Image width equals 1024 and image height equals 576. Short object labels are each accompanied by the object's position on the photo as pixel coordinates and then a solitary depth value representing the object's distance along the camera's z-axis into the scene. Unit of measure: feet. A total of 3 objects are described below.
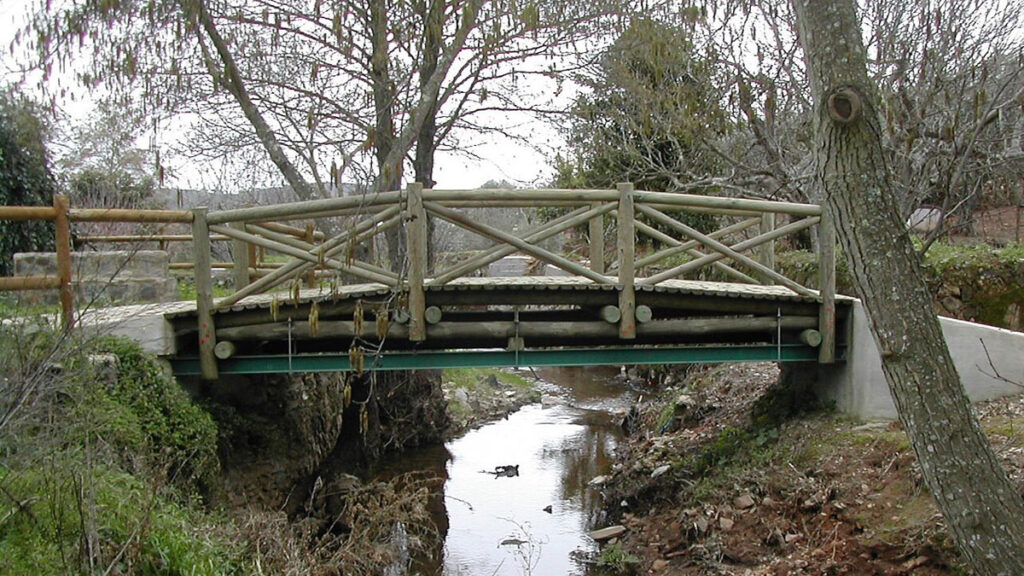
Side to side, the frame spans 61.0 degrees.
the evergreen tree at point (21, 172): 35.83
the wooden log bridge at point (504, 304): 23.79
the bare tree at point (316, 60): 29.12
